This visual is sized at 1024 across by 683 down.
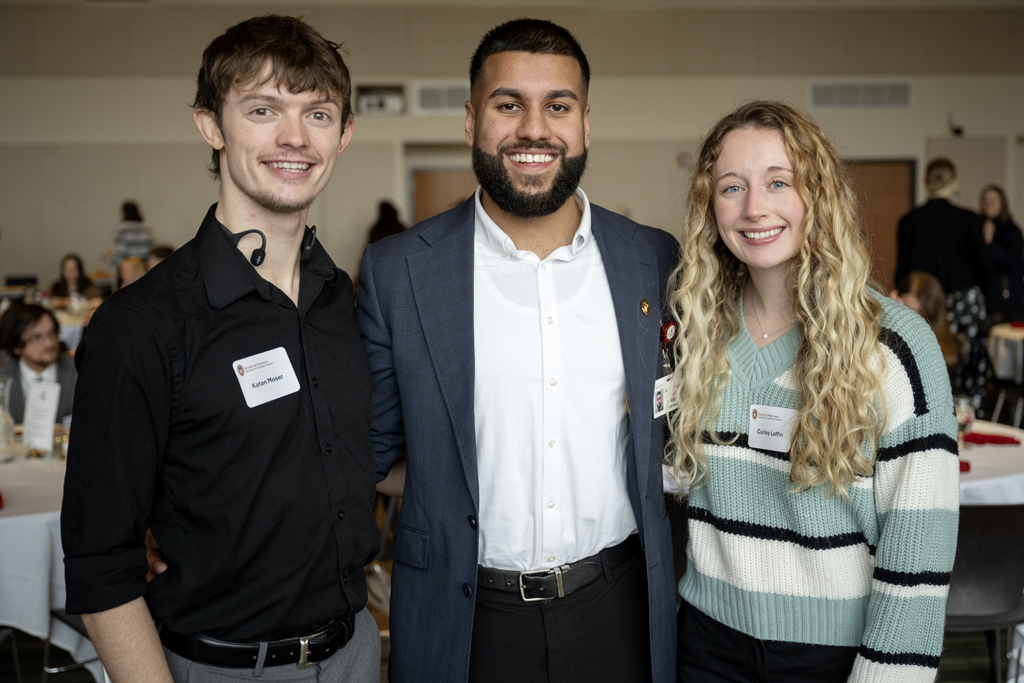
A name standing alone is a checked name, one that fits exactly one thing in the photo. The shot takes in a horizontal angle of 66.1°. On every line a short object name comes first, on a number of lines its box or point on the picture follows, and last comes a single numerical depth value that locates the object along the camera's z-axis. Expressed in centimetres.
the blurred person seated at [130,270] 661
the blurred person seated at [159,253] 634
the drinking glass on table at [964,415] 316
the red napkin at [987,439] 310
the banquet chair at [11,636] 242
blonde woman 143
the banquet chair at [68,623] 240
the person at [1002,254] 748
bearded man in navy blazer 163
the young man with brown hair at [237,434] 120
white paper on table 309
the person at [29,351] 384
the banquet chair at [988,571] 230
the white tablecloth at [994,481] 269
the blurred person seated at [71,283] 820
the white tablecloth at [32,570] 244
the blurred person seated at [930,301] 419
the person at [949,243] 621
